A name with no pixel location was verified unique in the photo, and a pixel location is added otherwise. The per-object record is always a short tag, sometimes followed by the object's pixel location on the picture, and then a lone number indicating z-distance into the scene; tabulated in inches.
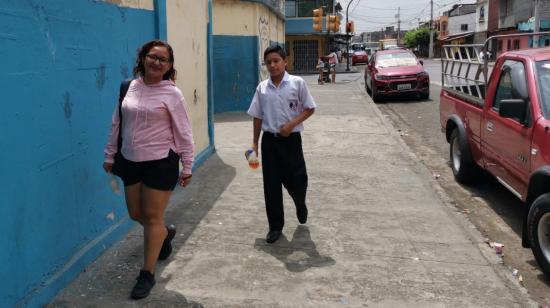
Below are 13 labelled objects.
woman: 135.9
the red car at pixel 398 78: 635.5
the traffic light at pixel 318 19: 892.6
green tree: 3410.4
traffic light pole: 1351.6
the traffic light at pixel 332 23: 936.3
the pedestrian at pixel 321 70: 951.0
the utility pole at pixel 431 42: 3060.3
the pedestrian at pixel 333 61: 969.5
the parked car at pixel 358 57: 1927.9
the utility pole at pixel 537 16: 1098.7
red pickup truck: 166.1
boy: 171.6
